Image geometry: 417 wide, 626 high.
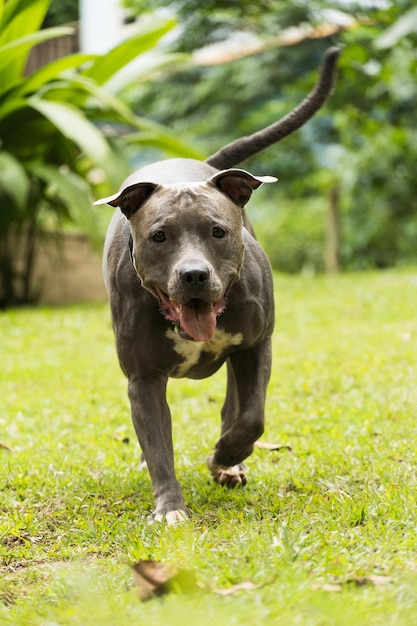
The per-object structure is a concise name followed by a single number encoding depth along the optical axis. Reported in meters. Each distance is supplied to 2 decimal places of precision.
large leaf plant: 14.98
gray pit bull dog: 5.68
